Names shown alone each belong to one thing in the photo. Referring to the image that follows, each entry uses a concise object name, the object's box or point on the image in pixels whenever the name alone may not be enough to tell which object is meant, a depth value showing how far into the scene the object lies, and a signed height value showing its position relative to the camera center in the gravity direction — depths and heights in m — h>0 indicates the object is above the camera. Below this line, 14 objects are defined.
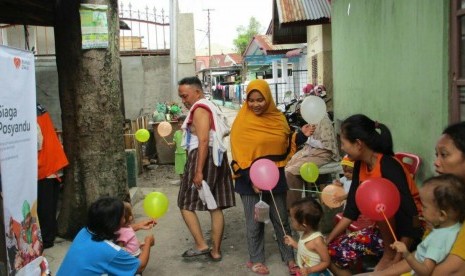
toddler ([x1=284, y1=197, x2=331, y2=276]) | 2.96 -0.97
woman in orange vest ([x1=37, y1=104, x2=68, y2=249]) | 4.31 -0.67
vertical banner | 2.38 -0.30
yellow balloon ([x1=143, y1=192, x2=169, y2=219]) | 3.33 -0.77
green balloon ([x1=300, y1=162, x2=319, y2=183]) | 4.19 -0.71
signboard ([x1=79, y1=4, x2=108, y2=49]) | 4.27 +0.71
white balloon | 4.28 -0.14
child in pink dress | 3.12 -0.94
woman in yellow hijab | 3.78 -0.47
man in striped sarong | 4.04 -0.67
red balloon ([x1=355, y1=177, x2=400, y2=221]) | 2.35 -0.55
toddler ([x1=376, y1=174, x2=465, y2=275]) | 2.02 -0.57
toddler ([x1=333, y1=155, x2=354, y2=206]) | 3.88 -0.70
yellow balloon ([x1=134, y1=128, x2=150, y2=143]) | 6.35 -0.49
